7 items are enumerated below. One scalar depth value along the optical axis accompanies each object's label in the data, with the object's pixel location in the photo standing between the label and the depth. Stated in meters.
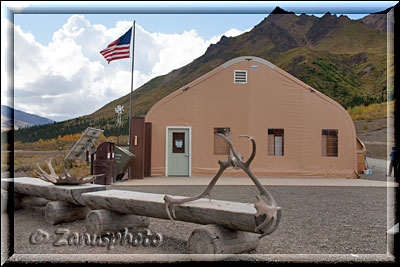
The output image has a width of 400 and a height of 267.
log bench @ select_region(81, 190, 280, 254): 3.06
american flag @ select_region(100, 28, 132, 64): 12.61
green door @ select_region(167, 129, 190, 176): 11.89
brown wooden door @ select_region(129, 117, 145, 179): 11.14
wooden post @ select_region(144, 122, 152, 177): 11.73
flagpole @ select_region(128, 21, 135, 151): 13.60
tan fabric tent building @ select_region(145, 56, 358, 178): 11.88
